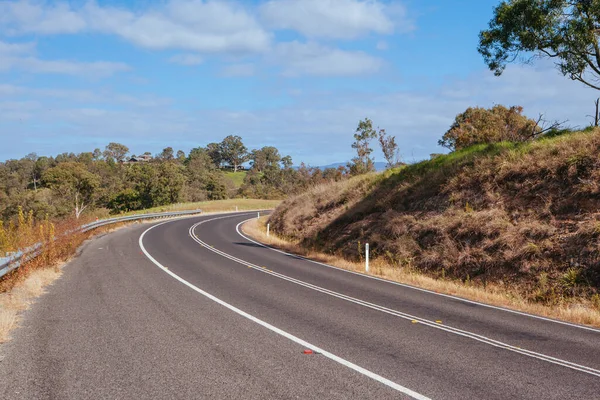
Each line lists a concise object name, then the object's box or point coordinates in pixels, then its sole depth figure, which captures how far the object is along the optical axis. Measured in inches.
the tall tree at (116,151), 6818.4
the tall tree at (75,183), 3027.8
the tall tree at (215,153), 7416.3
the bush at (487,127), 974.4
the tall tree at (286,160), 6373.0
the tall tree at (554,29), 685.9
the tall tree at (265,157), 6752.0
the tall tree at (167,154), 6919.3
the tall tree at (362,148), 2091.2
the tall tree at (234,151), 7308.1
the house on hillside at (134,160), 7646.7
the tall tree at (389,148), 1543.7
